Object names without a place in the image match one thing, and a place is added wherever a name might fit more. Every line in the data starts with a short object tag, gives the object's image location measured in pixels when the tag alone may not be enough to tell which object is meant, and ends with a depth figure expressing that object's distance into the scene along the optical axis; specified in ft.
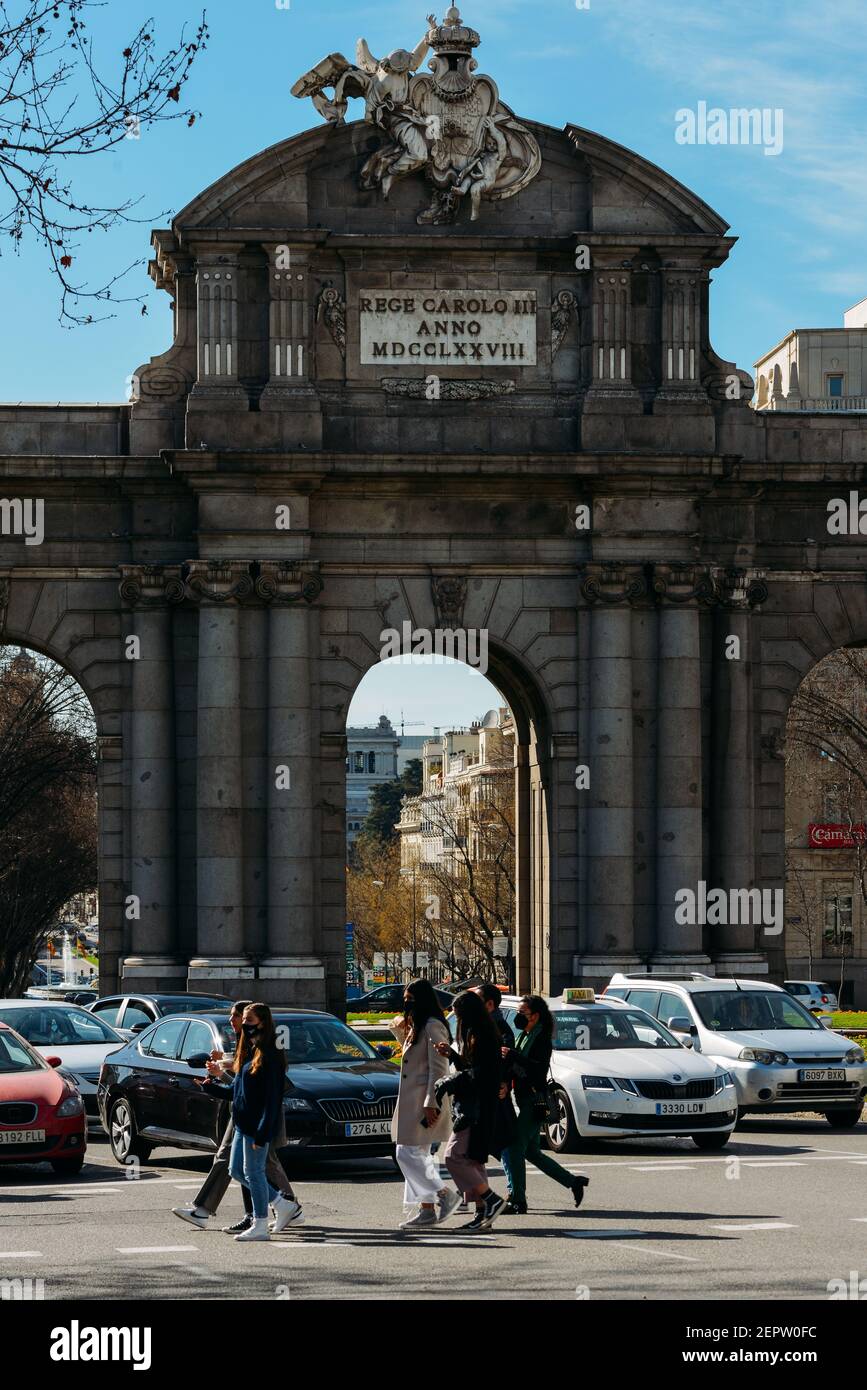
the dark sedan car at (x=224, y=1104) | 75.41
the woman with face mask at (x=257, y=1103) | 59.67
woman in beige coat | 62.75
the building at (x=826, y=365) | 326.65
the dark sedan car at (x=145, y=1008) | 102.73
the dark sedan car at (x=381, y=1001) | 219.20
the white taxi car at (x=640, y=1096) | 83.35
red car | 75.46
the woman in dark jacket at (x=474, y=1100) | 62.18
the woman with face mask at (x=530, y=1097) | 66.08
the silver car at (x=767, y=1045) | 93.25
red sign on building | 295.69
